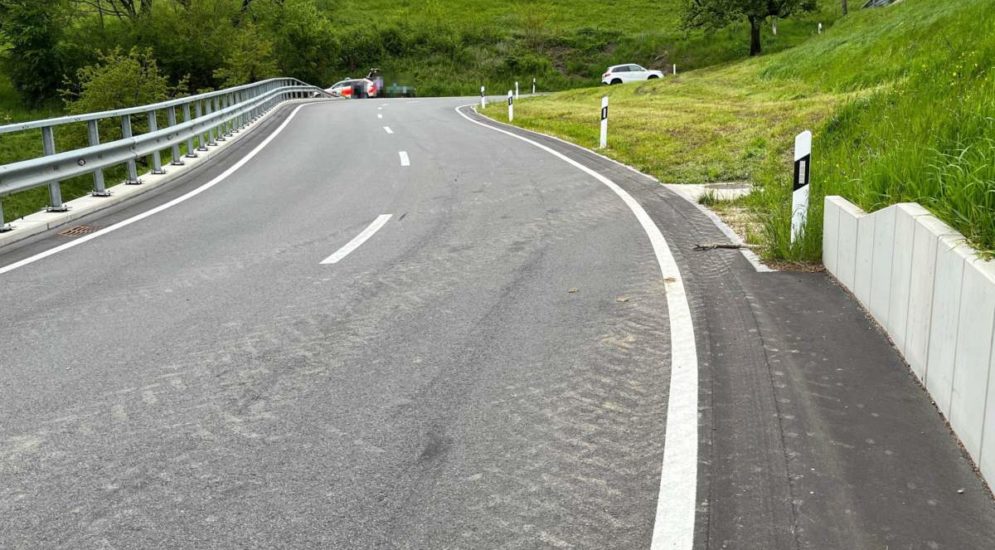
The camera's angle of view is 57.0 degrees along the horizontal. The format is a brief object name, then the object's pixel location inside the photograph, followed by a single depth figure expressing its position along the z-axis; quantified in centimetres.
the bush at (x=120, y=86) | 3691
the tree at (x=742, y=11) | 4881
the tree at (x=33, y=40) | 6034
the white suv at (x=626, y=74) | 5444
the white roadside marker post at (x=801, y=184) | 765
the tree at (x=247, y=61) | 5166
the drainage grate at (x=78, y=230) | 1033
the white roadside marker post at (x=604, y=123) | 1834
